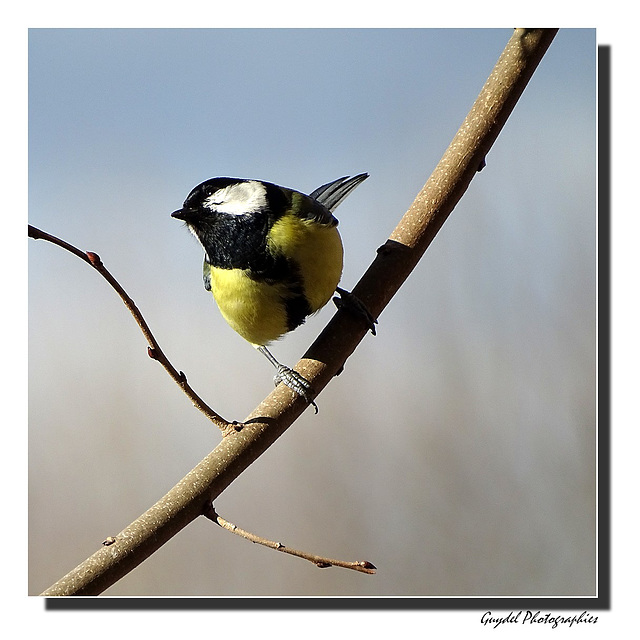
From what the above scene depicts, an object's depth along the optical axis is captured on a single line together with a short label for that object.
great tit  4.71
